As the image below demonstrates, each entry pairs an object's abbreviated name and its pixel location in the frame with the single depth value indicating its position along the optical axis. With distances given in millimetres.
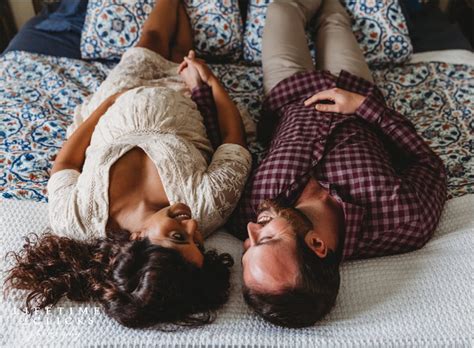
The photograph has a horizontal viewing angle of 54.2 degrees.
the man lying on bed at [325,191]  896
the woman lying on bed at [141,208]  914
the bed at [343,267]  891
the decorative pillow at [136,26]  1889
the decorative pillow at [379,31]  1881
